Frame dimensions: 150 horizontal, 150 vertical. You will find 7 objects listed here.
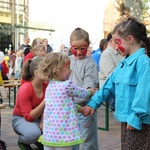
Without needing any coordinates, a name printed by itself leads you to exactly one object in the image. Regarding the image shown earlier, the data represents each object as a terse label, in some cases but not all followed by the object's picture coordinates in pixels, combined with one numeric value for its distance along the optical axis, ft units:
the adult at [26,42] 36.73
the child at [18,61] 39.52
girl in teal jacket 7.98
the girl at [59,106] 9.18
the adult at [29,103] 13.43
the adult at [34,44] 22.53
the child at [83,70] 11.01
